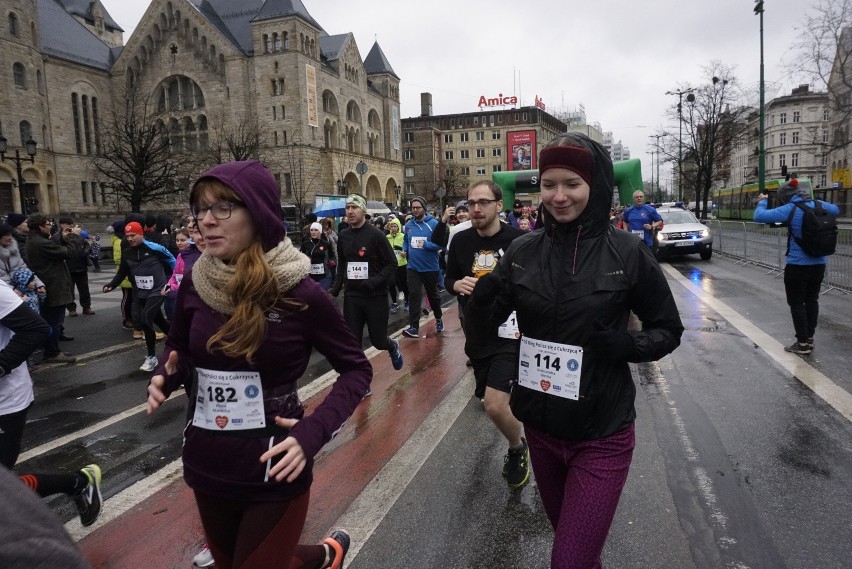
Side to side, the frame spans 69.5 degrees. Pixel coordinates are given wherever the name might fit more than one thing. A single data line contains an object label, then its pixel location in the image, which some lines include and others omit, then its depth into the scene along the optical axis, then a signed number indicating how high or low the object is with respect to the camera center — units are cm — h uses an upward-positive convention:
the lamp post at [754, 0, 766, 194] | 2698 +247
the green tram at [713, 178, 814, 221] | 3748 +52
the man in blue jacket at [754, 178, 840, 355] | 689 -75
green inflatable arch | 1560 +94
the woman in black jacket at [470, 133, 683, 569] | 220 -45
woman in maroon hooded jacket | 200 -48
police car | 1911 -94
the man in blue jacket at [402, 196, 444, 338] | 917 -58
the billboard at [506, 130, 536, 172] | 9886 +1111
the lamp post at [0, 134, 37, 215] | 2449 +342
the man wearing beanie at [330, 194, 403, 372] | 655 -57
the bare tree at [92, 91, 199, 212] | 2866 +332
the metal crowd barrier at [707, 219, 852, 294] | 1188 -112
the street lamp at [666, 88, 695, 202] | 4550 +750
